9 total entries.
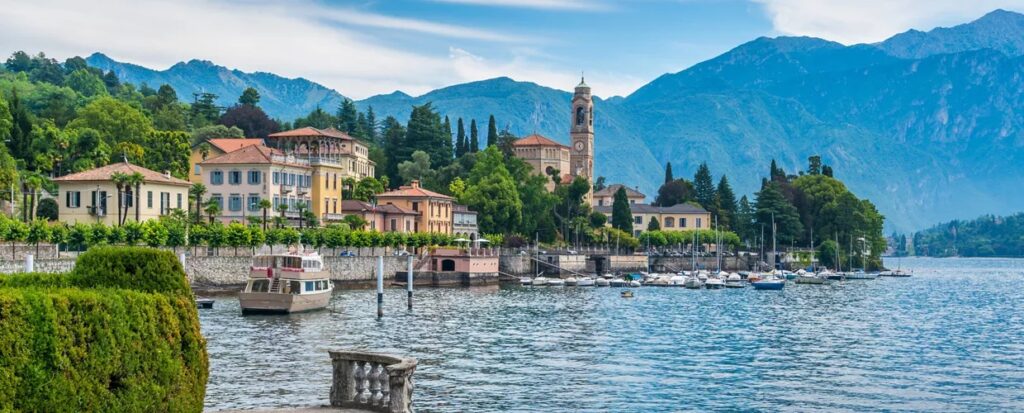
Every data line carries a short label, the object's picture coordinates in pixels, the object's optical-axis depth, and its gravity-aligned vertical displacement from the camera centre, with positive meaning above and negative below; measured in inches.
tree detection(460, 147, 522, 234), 6136.8 +236.3
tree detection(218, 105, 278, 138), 7263.8 +748.7
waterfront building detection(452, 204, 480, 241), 5940.0 +134.2
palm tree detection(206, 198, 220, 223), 4239.4 +147.9
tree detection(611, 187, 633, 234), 7268.7 +190.8
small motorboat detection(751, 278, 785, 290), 5206.7 -143.4
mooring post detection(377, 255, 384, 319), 2938.0 -101.2
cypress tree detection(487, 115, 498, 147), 7598.4 +688.3
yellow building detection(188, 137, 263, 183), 5295.3 +438.8
